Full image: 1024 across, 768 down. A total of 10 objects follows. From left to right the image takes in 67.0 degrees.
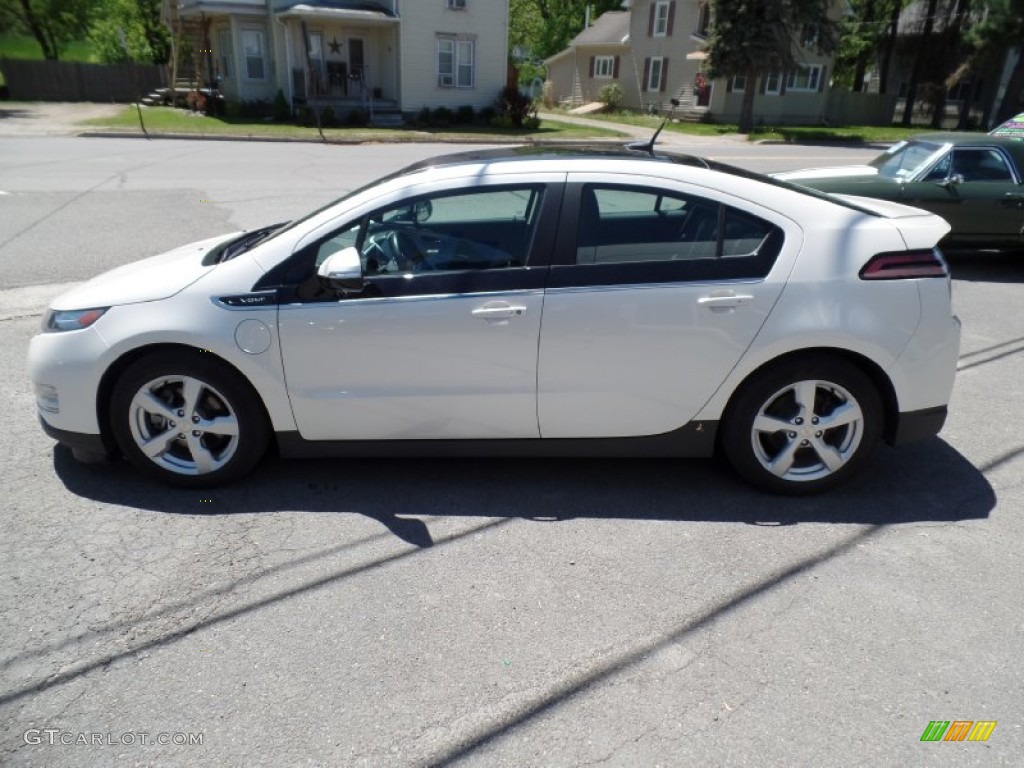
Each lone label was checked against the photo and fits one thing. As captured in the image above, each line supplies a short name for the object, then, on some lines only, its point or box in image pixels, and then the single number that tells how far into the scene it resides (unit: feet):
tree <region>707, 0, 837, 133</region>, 99.50
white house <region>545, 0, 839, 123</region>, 126.62
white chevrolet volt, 12.05
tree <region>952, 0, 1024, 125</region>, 110.61
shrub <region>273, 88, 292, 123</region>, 92.53
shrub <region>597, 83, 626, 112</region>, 139.74
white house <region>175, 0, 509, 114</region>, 94.79
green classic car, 29.53
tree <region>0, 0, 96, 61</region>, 141.28
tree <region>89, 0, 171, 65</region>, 147.64
